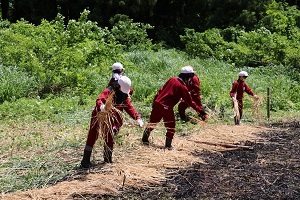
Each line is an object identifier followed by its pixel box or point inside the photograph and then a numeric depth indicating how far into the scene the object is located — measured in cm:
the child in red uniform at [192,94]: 1020
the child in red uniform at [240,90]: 1078
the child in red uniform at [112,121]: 634
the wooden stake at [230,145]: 796
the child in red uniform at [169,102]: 773
